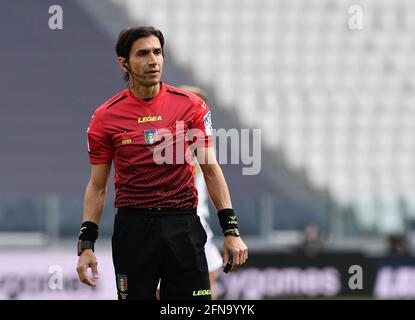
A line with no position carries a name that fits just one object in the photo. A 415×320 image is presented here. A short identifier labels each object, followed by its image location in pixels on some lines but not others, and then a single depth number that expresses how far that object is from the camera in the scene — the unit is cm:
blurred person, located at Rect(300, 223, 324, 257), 2392
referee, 973
